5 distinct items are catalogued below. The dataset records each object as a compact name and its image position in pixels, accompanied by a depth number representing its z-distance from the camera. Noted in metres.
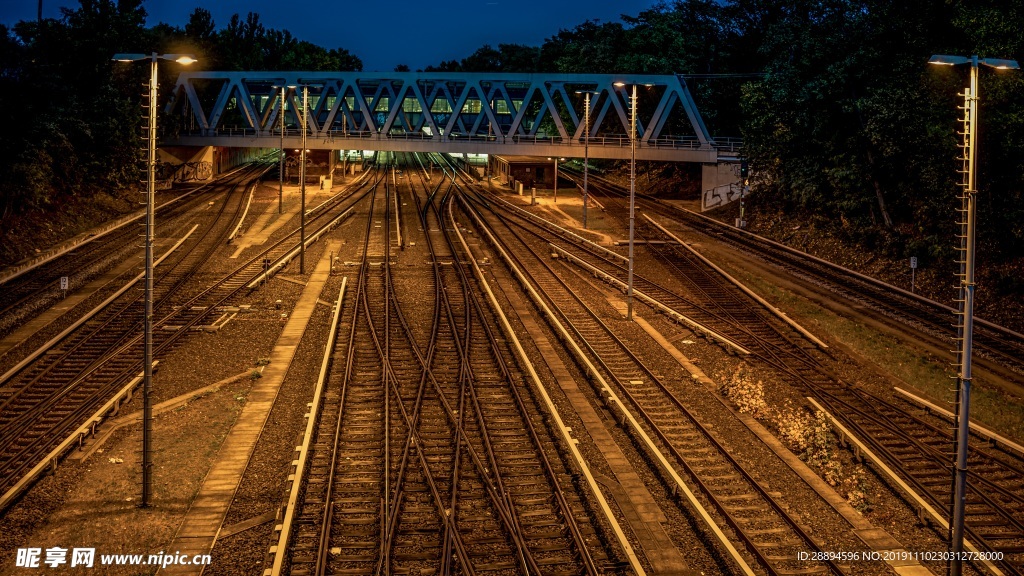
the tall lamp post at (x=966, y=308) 12.38
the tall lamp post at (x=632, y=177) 28.54
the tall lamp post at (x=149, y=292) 14.65
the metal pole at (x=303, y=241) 35.24
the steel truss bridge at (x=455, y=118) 65.31
